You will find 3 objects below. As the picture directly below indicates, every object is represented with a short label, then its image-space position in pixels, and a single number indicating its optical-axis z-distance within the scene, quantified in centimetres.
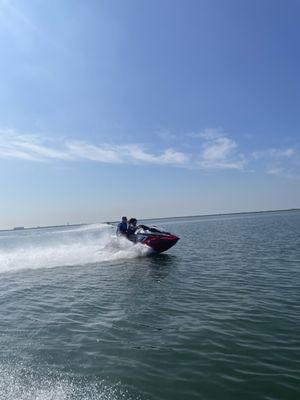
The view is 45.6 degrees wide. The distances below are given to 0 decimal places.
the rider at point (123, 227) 2733
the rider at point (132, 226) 2736
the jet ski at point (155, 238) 2634
